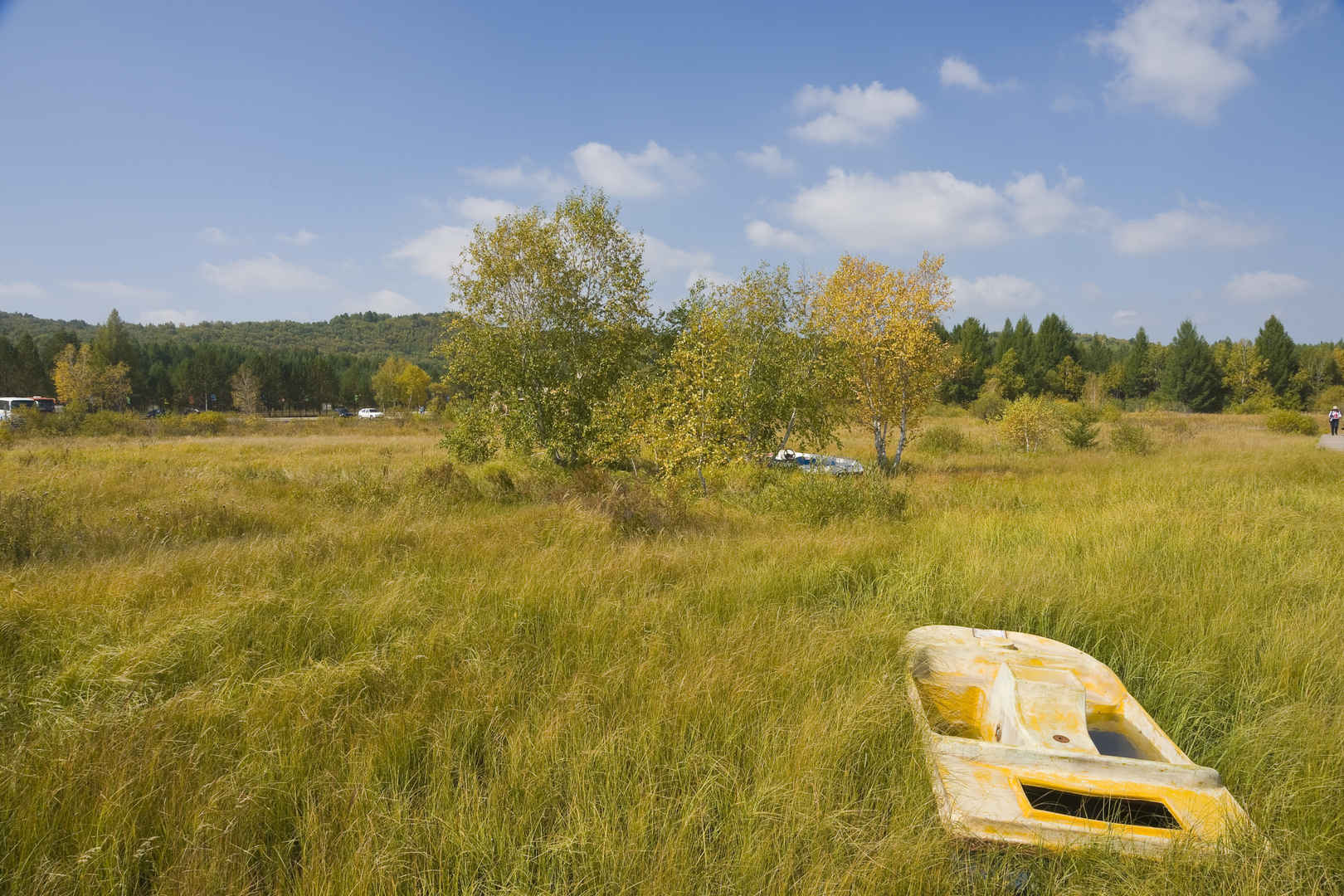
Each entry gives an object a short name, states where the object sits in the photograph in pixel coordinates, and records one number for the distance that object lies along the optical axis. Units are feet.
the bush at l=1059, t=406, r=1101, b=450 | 74.38
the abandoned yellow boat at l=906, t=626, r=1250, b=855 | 7.91
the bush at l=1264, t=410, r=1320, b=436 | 98.48
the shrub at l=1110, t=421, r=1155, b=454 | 68.45
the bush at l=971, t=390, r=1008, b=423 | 139.62
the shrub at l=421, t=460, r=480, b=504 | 33.09
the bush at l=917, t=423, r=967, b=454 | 80.79
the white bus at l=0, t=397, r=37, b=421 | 131.03
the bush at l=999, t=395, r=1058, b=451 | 76.18
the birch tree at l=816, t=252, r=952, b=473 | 53.16
